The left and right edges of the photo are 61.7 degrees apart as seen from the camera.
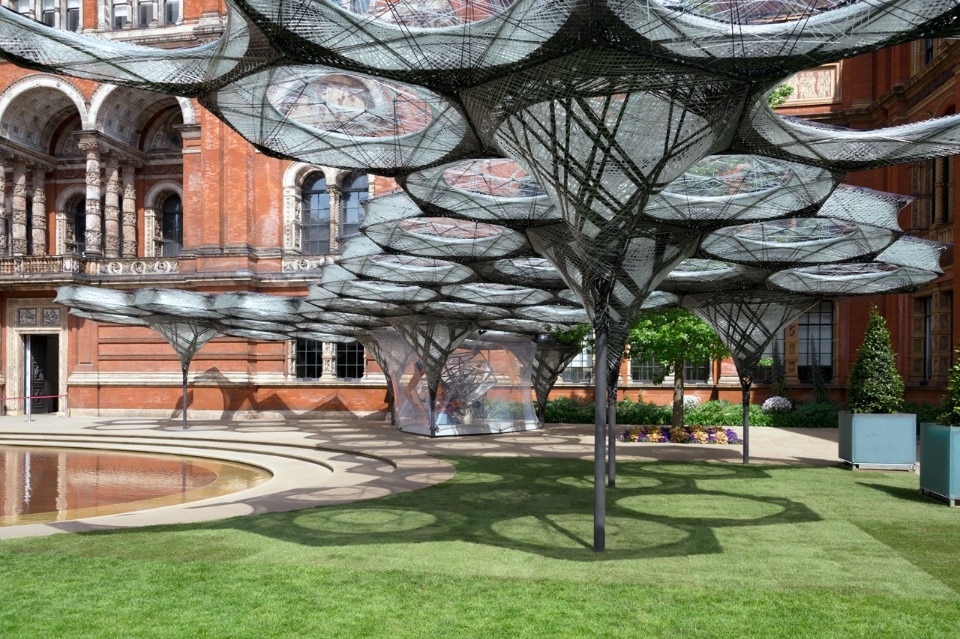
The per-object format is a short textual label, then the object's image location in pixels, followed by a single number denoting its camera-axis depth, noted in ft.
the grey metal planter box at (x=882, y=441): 53.26
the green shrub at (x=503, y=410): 87.61
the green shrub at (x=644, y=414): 97.19
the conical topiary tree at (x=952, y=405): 41.06
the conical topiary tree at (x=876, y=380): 53.98
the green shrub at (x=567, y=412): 102.53
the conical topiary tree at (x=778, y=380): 104.17
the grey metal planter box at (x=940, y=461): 39.47
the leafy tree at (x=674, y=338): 72.49
